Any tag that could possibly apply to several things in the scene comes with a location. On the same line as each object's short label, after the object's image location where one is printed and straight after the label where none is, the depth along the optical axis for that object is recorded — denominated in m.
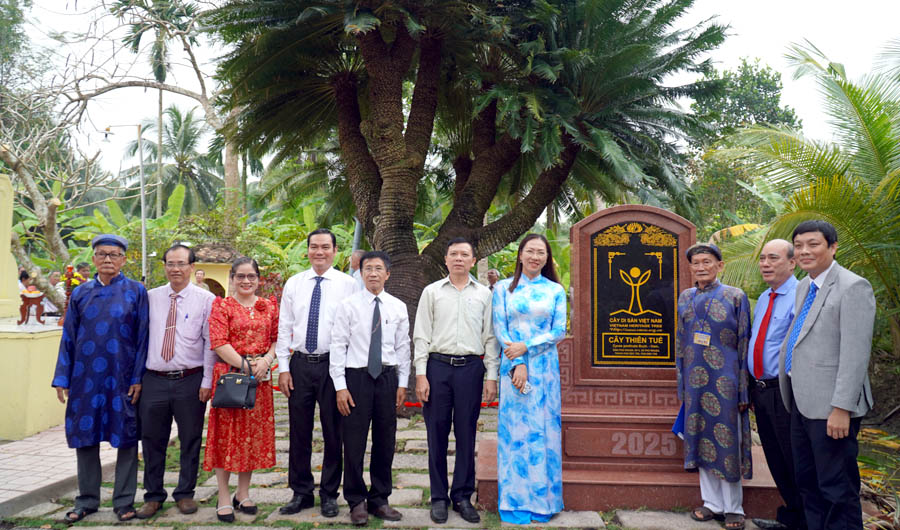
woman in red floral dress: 4.21
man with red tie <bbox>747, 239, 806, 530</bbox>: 4.11
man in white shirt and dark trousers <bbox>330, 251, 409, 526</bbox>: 4.22
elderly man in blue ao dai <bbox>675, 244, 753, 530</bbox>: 4.25
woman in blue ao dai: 4.30
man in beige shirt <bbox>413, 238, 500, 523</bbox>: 4.30
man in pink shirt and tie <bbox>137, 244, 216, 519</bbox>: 4.32
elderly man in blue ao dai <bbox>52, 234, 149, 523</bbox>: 4.32
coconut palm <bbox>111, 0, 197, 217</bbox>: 11.34
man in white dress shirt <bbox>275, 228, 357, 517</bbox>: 4.30
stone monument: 4.84
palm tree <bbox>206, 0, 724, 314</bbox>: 7.50
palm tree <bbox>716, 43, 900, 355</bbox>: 6.69
